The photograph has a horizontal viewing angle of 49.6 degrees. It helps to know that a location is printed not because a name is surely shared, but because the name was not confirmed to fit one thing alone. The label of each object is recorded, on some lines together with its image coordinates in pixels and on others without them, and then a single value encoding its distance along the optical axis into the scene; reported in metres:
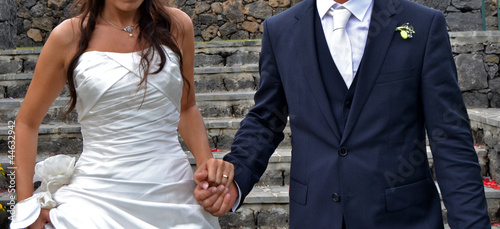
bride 1.77
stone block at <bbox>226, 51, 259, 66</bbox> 5.57
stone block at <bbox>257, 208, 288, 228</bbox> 3.50
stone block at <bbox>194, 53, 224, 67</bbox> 5.63
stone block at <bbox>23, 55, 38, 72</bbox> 5.17
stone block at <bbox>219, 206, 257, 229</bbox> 3.52
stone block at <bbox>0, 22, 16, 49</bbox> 5.51
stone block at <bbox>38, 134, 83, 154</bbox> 4.09
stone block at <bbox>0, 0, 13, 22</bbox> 5.43
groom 1.47
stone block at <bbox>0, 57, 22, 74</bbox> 5.17
